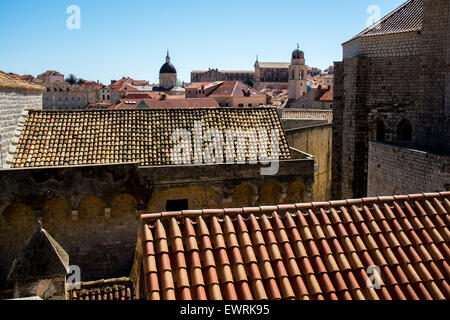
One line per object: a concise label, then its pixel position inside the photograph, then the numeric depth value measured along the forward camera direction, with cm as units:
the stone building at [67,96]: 9600
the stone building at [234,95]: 8219
